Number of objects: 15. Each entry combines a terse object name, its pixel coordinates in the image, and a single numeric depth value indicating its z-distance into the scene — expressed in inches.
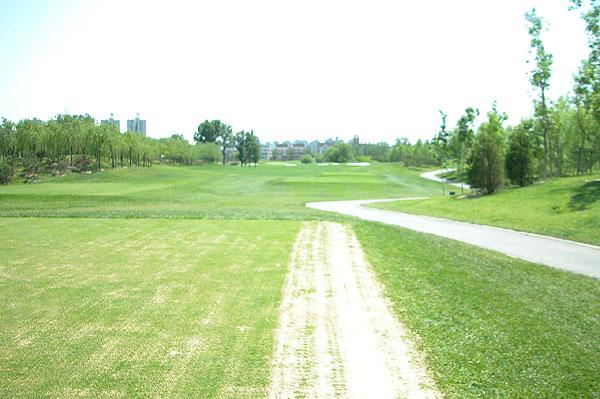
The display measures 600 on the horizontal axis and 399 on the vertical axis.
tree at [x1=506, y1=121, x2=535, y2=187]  1525.6
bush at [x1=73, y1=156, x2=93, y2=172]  2723.9
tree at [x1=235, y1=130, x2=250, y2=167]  6207.2
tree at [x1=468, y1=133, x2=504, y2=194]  1501.0
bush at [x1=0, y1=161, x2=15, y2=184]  2229.3
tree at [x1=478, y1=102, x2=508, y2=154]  1838.0
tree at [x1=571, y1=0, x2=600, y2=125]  1280.8
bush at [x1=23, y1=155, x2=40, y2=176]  2430.5
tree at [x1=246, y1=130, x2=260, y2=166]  6171.3
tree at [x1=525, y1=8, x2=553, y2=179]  1619.1
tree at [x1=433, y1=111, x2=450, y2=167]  2613.2
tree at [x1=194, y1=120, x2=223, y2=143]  6884.8
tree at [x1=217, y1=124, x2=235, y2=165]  6953.7
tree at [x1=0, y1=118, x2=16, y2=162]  2487.7
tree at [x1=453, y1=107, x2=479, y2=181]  2418.9
